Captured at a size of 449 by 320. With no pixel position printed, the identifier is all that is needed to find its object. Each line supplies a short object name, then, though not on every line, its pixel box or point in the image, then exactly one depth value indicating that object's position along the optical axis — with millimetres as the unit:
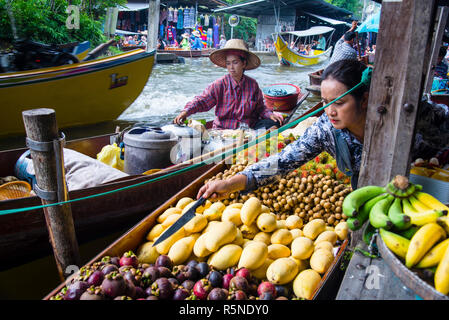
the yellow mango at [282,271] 1887
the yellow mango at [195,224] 2256
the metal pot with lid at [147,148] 3623
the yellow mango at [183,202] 2670
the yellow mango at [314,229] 2295
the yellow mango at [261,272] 2001
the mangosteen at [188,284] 1782
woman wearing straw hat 4805
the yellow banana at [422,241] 1143
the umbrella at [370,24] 15488
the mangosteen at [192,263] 1957
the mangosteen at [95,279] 1682
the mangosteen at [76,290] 1605
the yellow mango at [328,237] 2244
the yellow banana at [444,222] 1197
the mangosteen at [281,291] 1867
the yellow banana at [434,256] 1139
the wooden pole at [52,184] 2061
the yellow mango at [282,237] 2189
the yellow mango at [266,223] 2219
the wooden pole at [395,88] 1395
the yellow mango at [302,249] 2072
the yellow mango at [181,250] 2070
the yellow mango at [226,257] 1978
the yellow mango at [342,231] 2322
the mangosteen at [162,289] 1647
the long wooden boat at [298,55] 19612
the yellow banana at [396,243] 1200
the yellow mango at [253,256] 1936
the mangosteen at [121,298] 1518
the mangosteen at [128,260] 1916
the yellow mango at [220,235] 2029
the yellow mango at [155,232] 2363
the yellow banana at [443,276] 1055
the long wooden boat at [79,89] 6609
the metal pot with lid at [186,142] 3922
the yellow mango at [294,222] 2447
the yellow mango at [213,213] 2383
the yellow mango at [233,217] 2320
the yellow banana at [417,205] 1319
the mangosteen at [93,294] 1521
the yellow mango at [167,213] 2514
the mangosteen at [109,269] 1765
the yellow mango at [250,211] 2248
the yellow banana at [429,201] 1299
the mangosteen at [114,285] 1539
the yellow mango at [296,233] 2306
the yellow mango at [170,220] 2373
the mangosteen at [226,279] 1822
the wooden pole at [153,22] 11555
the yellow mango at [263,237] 2217
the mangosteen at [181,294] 1647
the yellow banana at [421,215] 1199
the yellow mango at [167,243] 2195
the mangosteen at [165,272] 1816
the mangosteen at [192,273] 1875
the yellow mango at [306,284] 1847
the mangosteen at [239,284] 1753
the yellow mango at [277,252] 2109
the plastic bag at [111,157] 4105
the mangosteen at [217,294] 1641
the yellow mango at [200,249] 2070
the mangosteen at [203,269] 1911
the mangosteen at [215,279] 1803
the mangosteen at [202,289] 1692
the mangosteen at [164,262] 1959
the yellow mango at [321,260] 1983
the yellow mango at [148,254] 2203
